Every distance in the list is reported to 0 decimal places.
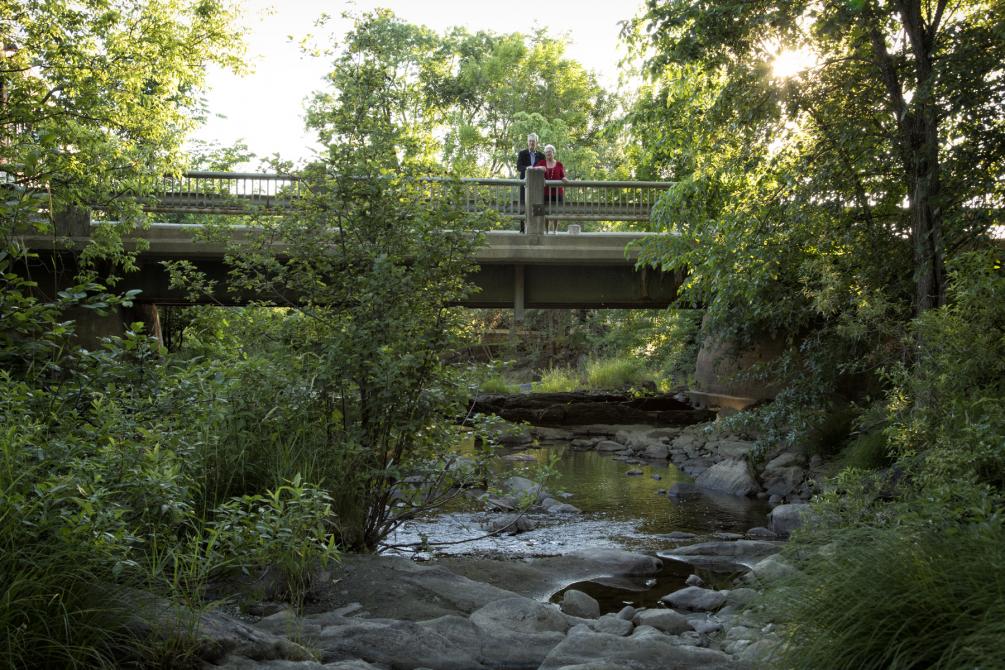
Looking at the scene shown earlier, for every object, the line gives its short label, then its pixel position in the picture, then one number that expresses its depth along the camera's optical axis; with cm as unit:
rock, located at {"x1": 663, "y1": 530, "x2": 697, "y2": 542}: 972
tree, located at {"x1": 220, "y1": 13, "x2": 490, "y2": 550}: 668
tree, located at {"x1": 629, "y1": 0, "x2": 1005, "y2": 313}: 859
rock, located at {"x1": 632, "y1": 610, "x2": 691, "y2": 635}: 601
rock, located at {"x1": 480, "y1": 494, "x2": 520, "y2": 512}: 1040
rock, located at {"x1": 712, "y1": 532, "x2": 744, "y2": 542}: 985
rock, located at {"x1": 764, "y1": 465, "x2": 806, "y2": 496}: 1247
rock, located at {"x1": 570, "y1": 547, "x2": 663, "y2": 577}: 809
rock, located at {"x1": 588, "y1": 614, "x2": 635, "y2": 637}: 588
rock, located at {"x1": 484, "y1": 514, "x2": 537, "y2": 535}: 988
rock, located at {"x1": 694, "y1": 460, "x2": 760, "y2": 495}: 1275
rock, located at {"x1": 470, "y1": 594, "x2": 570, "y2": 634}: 555
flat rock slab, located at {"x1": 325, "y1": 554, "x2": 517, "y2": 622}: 575
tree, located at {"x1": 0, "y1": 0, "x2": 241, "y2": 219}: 1051
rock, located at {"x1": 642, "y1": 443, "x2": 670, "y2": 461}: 1688
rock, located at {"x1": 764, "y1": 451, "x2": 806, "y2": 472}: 1320
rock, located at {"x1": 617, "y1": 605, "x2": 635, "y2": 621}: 635
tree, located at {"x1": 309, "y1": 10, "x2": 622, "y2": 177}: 4038
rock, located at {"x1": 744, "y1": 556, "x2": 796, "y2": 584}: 481
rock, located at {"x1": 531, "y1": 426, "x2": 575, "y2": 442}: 1980
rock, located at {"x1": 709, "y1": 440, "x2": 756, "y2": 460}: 1504
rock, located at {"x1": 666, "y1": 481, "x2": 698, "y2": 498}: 1262
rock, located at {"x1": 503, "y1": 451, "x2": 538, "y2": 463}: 1628
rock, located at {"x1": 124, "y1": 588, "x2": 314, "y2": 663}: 386
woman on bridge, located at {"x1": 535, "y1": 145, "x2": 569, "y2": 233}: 1659
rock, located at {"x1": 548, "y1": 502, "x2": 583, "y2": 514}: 1116
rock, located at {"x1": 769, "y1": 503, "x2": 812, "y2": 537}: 1002
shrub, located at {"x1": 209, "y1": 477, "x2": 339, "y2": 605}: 468
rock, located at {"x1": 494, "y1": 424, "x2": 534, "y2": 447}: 1817
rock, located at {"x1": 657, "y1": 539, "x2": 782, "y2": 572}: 851
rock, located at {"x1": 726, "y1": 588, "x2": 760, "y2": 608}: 625
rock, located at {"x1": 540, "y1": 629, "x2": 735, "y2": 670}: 479
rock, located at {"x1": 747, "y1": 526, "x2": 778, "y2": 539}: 989
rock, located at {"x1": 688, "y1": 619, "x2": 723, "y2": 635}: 595
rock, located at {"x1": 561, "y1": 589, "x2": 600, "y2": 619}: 655
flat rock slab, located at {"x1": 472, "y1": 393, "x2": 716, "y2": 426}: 2158
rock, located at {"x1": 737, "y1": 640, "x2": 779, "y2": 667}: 394
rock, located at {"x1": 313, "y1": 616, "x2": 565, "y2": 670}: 478
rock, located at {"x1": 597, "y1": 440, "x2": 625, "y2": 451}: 1811
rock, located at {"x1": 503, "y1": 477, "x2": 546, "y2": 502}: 1166
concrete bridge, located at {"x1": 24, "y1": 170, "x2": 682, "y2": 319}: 1561
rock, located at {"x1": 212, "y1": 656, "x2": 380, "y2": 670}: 395
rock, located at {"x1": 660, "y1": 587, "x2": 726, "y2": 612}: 680
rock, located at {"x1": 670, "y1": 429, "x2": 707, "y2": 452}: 1694
